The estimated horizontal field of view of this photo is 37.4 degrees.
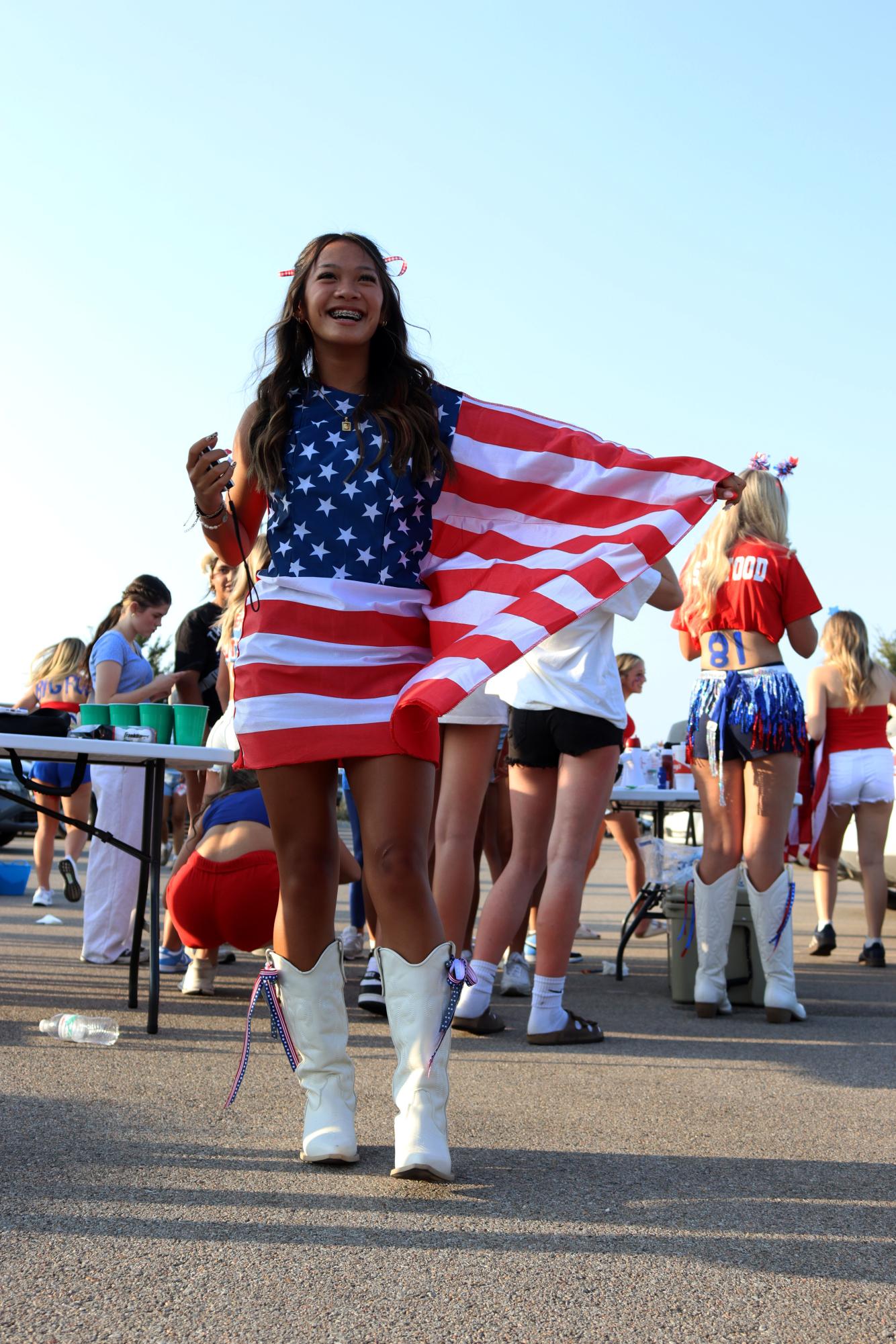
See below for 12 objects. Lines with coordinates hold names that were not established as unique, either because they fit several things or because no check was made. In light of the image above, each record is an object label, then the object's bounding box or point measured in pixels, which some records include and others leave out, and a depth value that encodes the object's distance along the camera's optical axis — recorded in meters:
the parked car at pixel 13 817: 14.32
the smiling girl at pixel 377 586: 2.94
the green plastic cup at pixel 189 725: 5.32
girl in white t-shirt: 4.93
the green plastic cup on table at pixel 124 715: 5.30
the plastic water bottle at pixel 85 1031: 4.50
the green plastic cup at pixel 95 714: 5.32
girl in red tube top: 8.89
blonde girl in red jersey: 5.49
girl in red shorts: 5.12
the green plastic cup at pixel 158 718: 5.28
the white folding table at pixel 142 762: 4.59
